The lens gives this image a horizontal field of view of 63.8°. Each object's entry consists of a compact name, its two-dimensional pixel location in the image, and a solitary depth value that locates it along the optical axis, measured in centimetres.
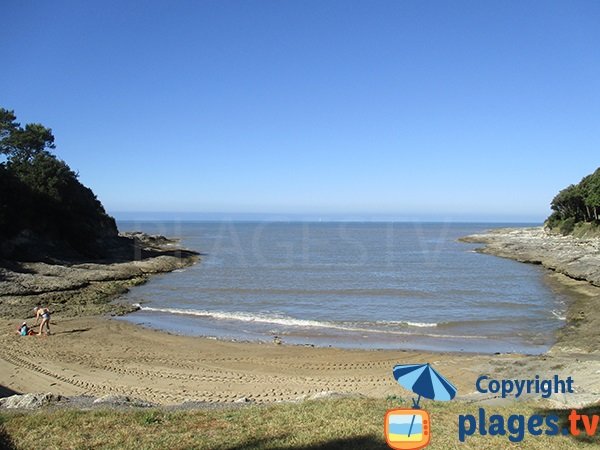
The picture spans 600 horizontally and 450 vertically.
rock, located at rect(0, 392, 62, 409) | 1047
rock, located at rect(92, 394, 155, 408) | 1109
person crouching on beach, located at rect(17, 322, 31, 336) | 2255
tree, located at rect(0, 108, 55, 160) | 5484
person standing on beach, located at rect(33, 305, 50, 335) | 2292
